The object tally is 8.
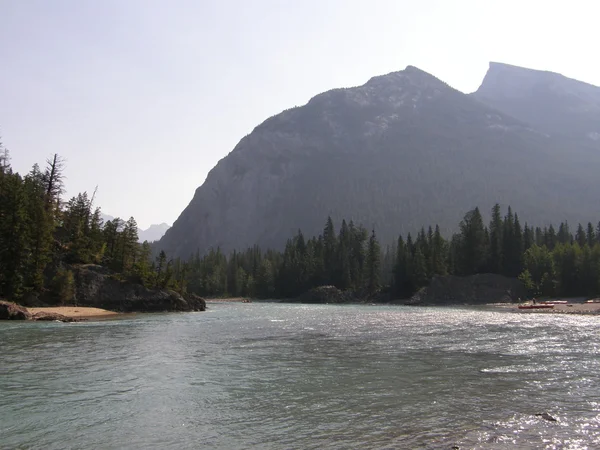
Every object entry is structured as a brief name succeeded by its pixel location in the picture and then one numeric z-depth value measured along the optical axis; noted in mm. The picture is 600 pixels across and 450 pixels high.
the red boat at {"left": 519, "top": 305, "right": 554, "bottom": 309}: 100375
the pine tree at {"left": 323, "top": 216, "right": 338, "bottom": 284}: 185750
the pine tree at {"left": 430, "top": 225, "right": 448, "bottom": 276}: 160625
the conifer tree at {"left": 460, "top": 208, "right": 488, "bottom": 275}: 162500
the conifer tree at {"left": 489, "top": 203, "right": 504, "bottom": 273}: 161375
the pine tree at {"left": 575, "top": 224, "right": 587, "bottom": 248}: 168188
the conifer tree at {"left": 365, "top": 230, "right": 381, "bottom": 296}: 172500
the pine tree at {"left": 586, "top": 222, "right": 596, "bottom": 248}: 167625
